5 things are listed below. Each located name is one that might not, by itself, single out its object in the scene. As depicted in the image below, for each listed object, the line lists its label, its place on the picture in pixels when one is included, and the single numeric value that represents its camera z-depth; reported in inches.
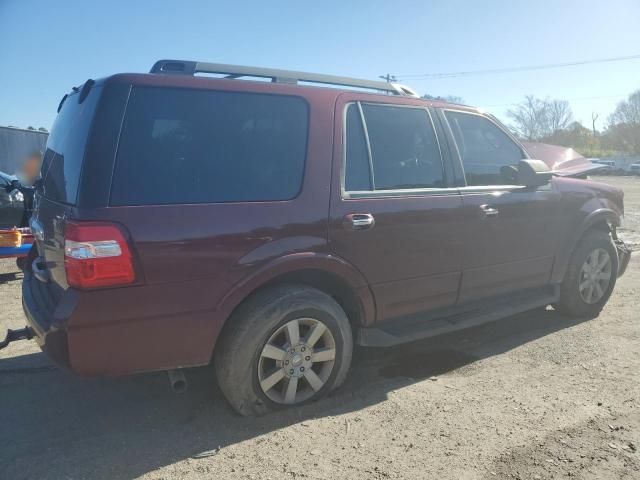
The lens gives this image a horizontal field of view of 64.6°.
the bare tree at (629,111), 3508.9
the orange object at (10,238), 247.6
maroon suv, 99.8
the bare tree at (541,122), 3639.3
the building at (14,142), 619.2
